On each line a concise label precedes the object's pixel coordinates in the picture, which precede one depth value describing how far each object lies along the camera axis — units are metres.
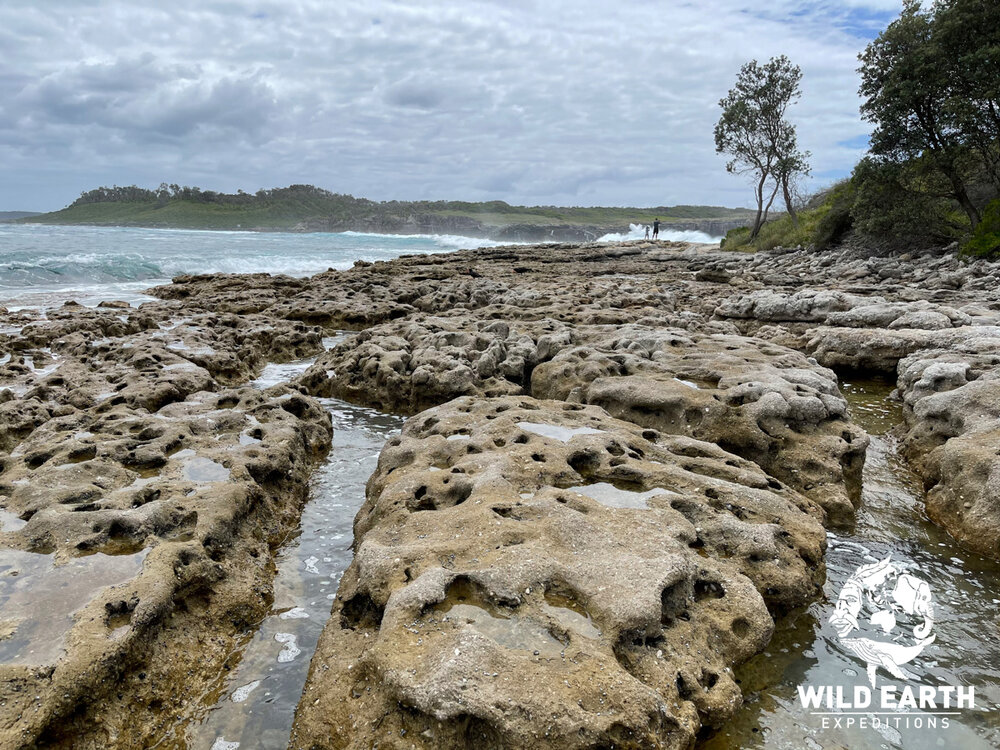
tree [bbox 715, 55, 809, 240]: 34.81
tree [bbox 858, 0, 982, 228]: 19.67
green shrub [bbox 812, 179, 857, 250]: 26.09
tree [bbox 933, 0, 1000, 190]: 18.56
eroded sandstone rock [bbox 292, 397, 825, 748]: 2.79
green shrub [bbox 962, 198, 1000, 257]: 17.41
